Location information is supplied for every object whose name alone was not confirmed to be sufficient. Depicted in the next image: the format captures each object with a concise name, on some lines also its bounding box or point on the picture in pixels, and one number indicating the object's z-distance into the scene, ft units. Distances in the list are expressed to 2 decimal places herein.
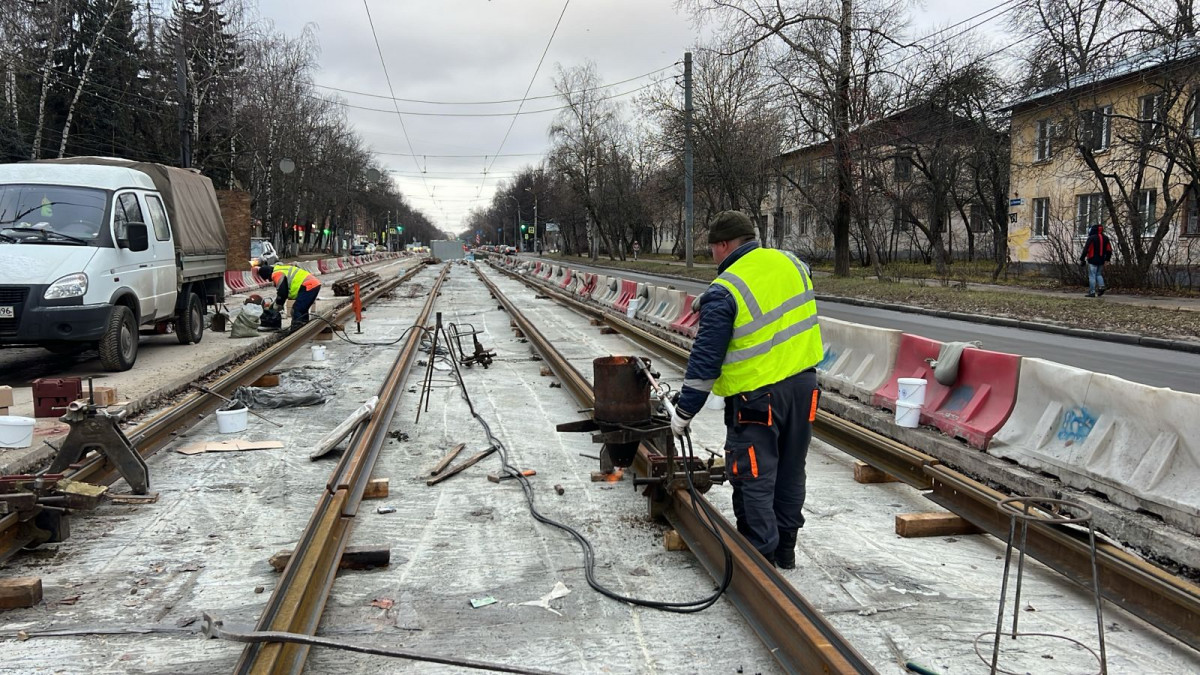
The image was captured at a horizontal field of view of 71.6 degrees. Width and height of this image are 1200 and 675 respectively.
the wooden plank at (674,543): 15.66
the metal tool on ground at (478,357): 38.75
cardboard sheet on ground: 23.08
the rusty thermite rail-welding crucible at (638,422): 16.39
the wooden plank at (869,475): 20.35
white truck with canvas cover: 29.99
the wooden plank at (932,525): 16.60
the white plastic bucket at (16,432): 20.74
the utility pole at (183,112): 74.28
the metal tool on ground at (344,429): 22.36
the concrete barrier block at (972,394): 20.62
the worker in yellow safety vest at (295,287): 47.09
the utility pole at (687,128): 114.37
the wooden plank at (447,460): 21.03
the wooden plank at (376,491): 18.99
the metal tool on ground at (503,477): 20.39
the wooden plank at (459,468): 20.22
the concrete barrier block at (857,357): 26.96
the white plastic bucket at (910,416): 23.22
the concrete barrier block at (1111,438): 15.37
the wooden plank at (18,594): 13.12
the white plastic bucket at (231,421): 24.91
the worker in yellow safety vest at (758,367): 13.21
